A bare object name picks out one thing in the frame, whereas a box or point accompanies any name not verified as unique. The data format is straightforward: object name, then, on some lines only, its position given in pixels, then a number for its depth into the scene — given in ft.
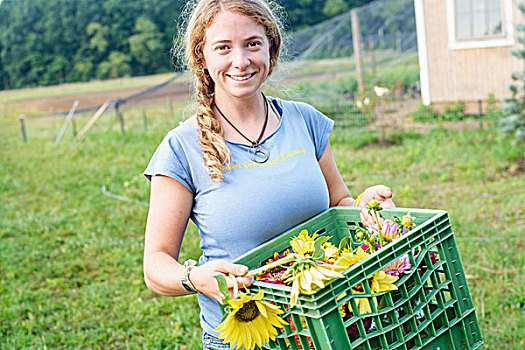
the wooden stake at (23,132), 45.88
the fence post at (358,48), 33.53
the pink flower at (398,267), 4.43
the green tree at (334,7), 123.34
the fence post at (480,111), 27.31
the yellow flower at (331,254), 4.61
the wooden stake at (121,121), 39.30
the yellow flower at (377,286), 4.20
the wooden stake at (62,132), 42.75
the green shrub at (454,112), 30.19
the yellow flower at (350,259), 4.11
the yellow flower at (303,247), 4.77
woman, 5.72
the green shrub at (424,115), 30.93
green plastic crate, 3.88
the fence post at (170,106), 54.69
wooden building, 29.86
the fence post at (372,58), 38.72
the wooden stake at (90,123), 43.92
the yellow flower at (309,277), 3.77
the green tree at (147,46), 130.82
